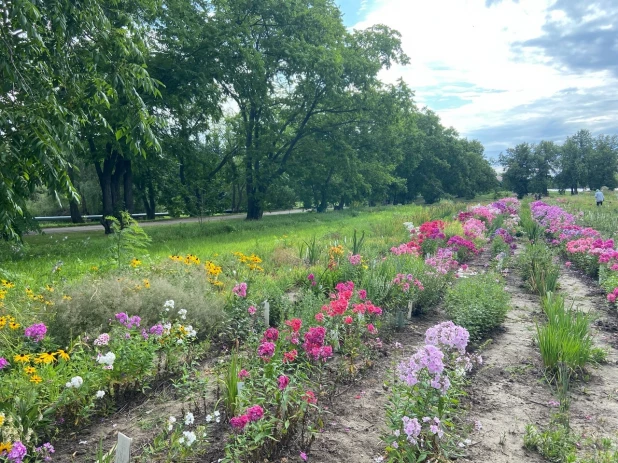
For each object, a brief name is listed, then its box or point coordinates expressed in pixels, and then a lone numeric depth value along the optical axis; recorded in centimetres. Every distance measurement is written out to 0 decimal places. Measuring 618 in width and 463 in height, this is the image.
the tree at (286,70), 1645
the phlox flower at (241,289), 426
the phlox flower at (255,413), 229
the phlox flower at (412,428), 228
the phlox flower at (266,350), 287
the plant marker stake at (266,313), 429
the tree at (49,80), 424
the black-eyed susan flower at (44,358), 271
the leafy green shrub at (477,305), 462
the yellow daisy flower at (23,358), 275
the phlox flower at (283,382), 251
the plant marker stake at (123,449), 199
